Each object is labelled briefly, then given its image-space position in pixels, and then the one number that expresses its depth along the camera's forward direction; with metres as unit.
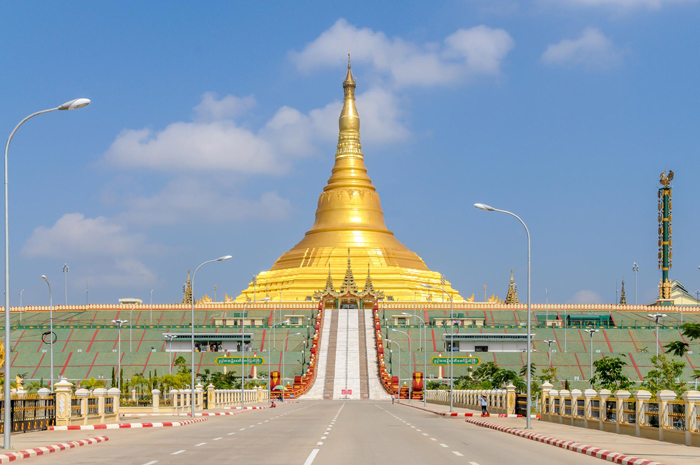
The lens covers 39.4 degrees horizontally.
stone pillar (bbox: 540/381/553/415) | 45.22
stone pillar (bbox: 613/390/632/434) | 32.91
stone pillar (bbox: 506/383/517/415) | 50.73
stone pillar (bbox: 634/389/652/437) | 30.67
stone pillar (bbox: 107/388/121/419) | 40.98
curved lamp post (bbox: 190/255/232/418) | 47.44
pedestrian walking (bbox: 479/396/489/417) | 47.59
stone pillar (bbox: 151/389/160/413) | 50.97
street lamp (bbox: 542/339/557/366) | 82.26
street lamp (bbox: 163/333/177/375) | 86.17
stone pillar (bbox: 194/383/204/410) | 55.75
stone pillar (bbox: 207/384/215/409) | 58.73
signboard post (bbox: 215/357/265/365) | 77.56
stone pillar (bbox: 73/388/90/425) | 36.34
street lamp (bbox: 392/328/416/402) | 87.09
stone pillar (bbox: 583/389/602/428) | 37.38
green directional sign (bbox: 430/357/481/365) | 76.25
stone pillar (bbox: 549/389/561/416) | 43.66
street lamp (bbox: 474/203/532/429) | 35.54
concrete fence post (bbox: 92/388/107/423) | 38.62
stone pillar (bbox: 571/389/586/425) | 39.31
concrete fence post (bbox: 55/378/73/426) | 34.62
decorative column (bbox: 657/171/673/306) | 117.00
